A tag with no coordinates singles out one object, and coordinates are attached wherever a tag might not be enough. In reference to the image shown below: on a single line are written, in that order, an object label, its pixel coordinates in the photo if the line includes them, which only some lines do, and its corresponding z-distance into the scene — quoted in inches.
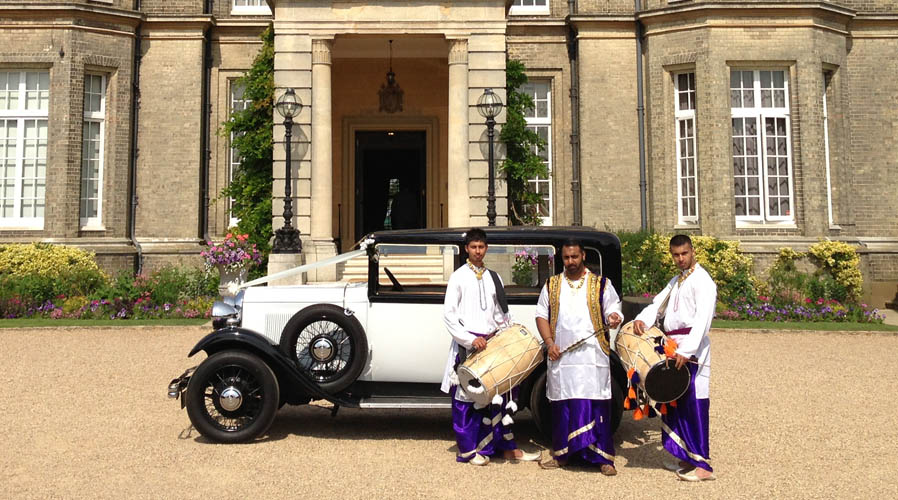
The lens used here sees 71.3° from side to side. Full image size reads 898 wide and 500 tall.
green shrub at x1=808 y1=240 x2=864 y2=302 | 548.1
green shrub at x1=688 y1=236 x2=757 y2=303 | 515.2
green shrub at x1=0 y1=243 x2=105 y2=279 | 522.9
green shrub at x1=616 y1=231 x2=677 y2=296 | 531.1
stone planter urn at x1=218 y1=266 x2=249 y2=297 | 512.4
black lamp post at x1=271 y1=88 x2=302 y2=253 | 479.2
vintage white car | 186.9
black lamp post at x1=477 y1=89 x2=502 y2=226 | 488.7
